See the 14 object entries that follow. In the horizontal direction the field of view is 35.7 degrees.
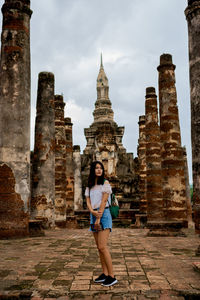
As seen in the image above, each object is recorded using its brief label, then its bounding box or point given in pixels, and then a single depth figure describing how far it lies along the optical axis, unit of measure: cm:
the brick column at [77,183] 2536
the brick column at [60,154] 1480
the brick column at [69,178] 1823
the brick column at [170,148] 1189
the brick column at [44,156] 1159
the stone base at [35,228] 871
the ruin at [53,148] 807
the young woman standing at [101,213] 391
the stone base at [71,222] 1516
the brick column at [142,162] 1873
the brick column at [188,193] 2087
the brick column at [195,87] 695
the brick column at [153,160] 1478
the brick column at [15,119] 810
